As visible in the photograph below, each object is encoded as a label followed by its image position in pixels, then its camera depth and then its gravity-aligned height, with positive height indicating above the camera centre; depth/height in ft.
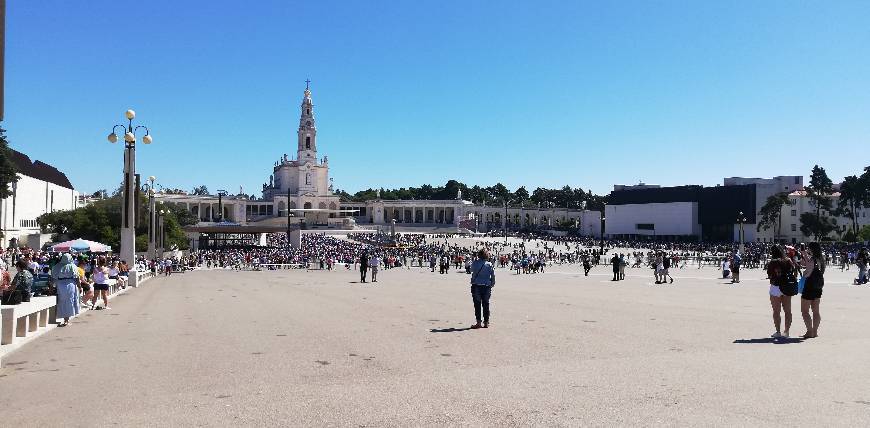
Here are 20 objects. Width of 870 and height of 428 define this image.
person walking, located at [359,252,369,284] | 96.76 -5.12
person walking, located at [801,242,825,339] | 31.81 -2.53
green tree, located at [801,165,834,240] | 332.19 +20.10
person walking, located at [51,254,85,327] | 40.81 -3.22
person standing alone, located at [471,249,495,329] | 37.73 -2.84
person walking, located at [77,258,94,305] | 50.08 -4.42
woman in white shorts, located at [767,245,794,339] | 32.58 -2.98
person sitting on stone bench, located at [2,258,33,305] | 35.99 -3.06
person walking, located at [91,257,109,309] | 51.31 -3.81
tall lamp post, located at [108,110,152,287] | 75.31 +3.60
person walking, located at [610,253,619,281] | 100.48 -5.08
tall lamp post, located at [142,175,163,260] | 125.29 +1.98
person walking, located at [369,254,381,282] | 100.83 -5.16
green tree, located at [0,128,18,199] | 182.91 +16.55
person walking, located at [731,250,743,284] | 89.97 -5.22
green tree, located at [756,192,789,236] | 338.75 +9.90
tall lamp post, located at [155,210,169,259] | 160.78 +0.36
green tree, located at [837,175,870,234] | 310.86 +16.37
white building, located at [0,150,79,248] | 221.87 +12.01
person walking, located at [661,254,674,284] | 90.22 -4.71
